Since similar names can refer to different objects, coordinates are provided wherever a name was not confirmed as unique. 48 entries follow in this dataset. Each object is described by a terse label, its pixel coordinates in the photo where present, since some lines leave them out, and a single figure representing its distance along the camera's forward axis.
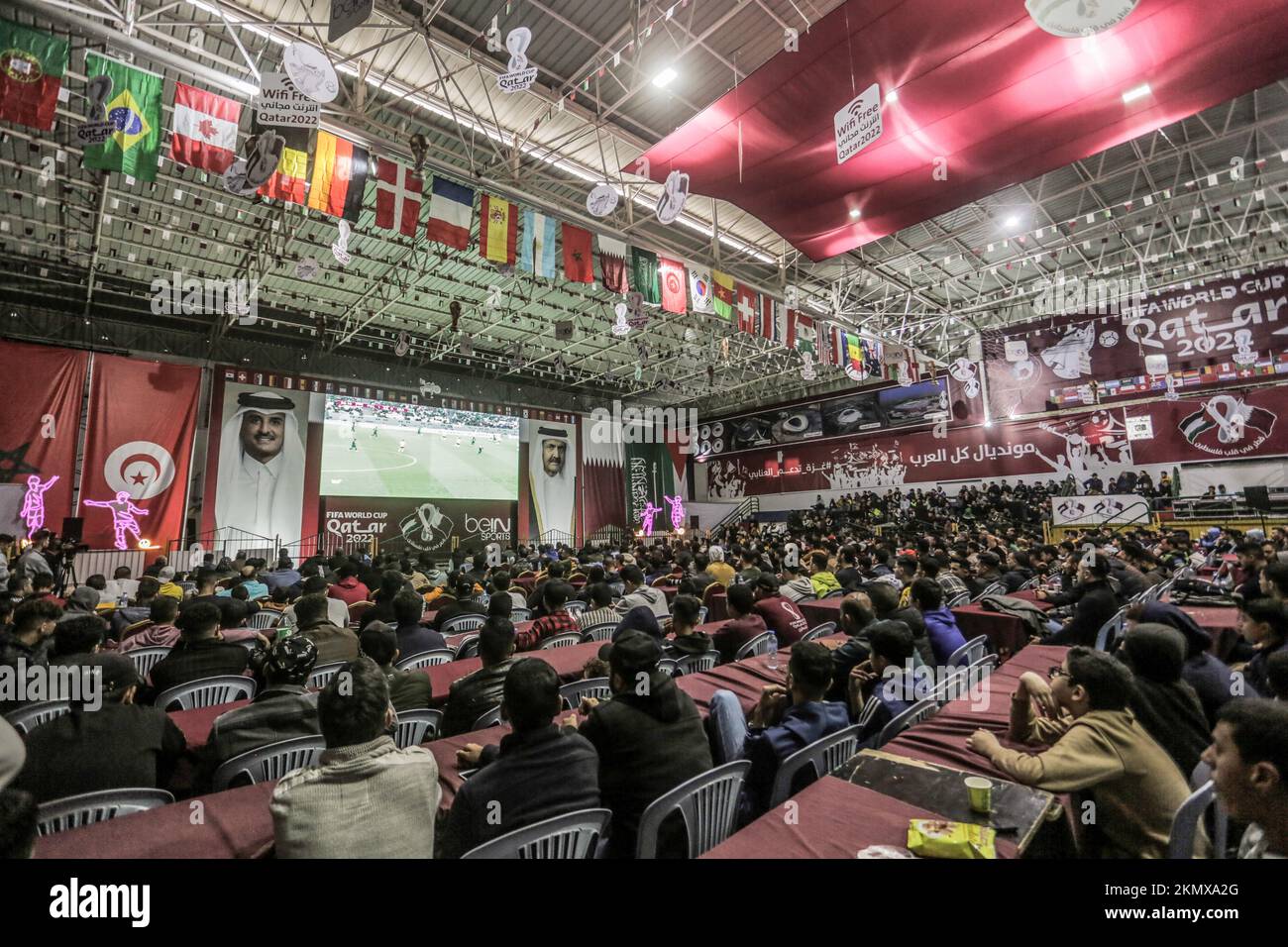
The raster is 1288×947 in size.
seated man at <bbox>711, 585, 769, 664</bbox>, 3.98
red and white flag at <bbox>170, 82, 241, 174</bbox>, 5.13
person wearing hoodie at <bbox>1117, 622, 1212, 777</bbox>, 1.82
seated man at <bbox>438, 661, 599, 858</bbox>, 1.48
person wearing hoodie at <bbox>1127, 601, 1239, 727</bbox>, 2.33
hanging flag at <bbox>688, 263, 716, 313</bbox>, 8.85
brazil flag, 4.69
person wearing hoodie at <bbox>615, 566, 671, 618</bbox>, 4.88
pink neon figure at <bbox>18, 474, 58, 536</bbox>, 10.16
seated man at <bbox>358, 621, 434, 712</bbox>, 2.68
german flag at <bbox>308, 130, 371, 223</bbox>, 5.70
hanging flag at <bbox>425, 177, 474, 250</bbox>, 6.23
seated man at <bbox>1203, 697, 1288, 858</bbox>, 1.12
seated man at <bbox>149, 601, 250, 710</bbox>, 2.95
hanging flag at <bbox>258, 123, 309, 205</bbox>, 5.48
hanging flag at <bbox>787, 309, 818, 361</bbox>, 10.72
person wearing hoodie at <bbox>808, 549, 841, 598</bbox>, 6.44
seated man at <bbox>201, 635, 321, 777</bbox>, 2.07
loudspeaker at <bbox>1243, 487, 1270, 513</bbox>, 10.59
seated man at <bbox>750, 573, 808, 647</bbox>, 4.32
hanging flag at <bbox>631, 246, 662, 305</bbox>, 8.16
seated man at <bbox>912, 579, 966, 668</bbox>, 3.34
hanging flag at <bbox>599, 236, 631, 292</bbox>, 7.92
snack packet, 1.25
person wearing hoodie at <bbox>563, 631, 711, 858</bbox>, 1.82
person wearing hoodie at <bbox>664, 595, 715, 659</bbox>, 3.55
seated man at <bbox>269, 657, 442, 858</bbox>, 1.31
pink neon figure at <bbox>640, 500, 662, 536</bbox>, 21.30
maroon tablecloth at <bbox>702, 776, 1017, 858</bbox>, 1.34
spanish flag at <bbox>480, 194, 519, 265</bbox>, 6.68
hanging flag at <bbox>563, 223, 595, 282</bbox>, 7.43
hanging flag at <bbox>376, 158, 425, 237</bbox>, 6.12
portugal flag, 4.30
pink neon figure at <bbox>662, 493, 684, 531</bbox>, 23.00
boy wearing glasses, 1.55
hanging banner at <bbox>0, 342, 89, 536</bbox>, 10.05
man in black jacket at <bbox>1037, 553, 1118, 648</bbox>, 4.00
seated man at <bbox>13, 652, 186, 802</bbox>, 1.78
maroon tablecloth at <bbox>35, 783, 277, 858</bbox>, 1.43
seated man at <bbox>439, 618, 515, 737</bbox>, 2.49
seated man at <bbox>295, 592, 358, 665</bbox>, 3.38
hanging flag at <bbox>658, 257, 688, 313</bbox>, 8.53
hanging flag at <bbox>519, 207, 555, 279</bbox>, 7.02
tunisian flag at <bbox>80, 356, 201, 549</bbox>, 10.96
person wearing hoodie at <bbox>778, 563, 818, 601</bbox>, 5.77
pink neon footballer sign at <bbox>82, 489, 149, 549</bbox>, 11.09
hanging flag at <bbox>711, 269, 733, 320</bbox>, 9.23
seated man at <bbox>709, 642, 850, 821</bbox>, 2.05
